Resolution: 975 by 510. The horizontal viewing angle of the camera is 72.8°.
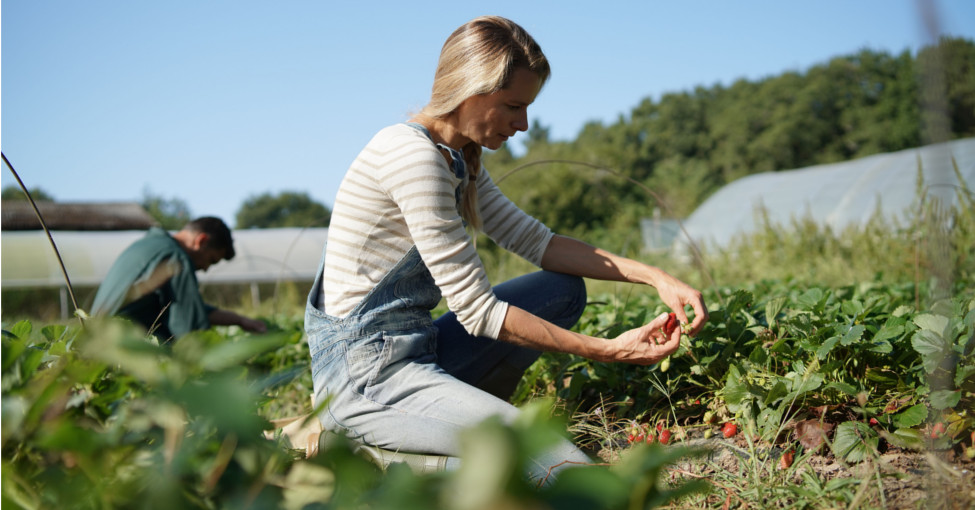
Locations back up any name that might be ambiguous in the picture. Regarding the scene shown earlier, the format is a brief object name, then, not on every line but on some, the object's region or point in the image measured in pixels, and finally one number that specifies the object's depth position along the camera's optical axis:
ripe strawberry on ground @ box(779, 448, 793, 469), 1.33
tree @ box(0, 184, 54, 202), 21.19
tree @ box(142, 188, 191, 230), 20.44
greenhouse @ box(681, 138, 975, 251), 8.81
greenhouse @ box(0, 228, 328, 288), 10.79
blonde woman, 1.36
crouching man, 3.02
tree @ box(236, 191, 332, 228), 49.03
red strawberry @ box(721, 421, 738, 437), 1.51
